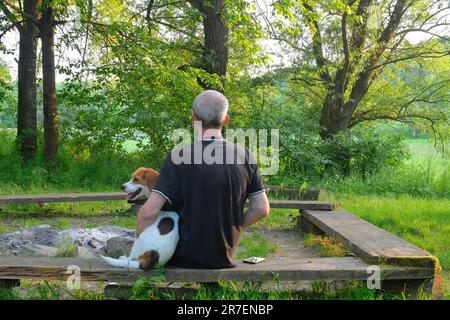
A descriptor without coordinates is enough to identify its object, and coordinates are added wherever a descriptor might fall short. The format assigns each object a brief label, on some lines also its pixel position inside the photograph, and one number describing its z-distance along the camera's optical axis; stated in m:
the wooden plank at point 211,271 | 3.92
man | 3.68
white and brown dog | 3.81
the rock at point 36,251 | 5.82
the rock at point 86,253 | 5.75
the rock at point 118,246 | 5.36
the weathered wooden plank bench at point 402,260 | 4.22
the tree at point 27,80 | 12.97
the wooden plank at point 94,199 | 7.54
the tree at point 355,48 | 16.14
